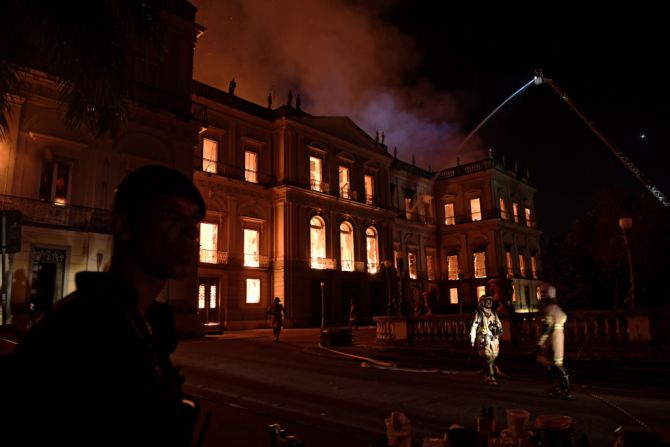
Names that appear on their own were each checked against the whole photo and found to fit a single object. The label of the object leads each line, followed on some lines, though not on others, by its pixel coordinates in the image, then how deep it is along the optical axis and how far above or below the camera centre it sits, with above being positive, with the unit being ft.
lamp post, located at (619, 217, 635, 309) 34.83 +3.64
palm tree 21.63 +13.08
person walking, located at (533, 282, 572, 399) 23.68 -2.71
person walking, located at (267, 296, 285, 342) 56.49 -1.69
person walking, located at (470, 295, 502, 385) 27.99 -2.15
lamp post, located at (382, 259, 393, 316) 54.03 -1.02
